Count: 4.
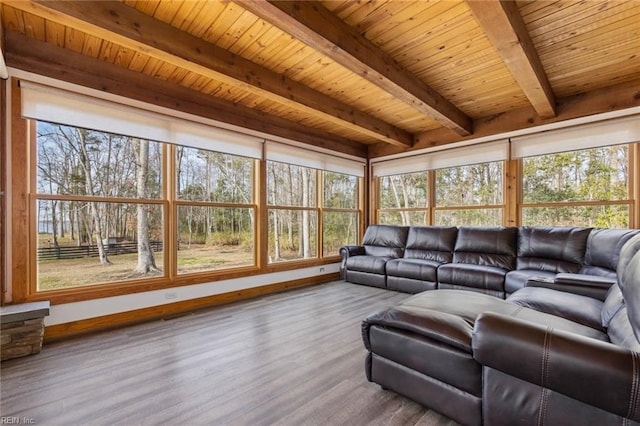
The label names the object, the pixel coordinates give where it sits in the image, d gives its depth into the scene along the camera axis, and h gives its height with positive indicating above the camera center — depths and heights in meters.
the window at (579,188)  3.46 +0.29
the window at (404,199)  5.21 +0.24
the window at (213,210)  3.48 +0.03
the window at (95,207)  2.66 +0.06
